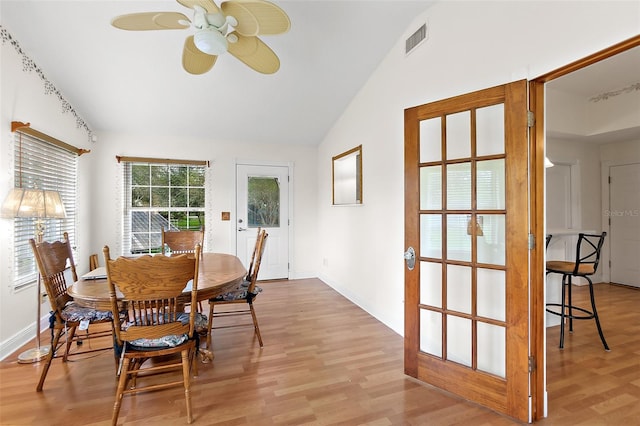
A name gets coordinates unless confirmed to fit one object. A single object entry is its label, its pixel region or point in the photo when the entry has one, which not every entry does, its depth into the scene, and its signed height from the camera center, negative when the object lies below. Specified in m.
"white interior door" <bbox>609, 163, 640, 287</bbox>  4.71 -0.18
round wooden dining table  1.79 -0.48
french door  1.79 -0.22
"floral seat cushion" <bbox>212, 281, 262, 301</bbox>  2.68 -0.73
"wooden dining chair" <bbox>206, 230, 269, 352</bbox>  2.67 -0.74
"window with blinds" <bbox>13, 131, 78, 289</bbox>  2.77 +0.36
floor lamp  2.38 +0.06
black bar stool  2.69 -0.53
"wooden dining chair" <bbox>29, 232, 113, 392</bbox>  2.05 -0.65
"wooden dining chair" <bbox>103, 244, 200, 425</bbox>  1.60 -0.52
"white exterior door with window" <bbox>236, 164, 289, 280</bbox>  4.96 +0.01
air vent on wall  2.68 +1.61
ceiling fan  1.68 +1.15
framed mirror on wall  3.91 +0.52
